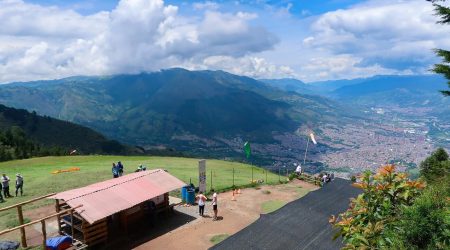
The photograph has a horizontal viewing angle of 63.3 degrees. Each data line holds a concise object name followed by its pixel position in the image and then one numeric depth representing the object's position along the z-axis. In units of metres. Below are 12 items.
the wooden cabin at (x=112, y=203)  24.05
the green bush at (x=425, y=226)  7.96
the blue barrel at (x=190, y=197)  33.94
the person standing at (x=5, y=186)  33.75
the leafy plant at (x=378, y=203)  9.59
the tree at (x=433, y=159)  46.18
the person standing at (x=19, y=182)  34.09
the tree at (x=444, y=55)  20.94
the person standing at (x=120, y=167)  40.08
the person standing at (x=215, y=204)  29.70
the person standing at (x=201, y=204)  30.52
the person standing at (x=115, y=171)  39.30
